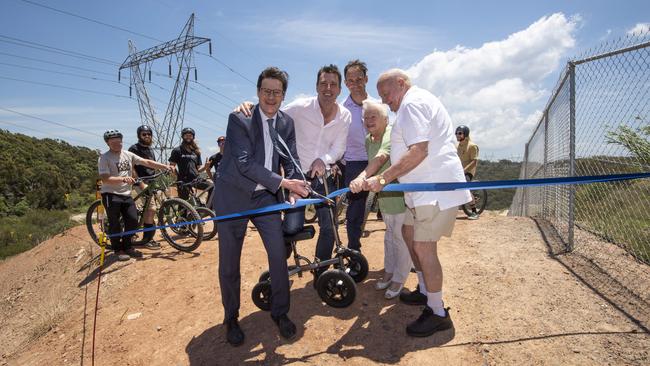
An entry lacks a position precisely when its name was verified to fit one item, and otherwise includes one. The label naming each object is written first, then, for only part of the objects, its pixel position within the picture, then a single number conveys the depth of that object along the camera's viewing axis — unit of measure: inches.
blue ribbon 97.5
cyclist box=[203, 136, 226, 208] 315.1
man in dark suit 116.6
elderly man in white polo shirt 107.3
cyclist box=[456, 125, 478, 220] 316.8
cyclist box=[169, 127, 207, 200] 283.6
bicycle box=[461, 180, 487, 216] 330.0
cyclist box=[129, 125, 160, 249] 247.6
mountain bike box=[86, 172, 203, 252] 233.5
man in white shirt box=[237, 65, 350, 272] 142.9
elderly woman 139.6
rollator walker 132.6
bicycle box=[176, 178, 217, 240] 259.3
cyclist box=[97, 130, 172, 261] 218.2
